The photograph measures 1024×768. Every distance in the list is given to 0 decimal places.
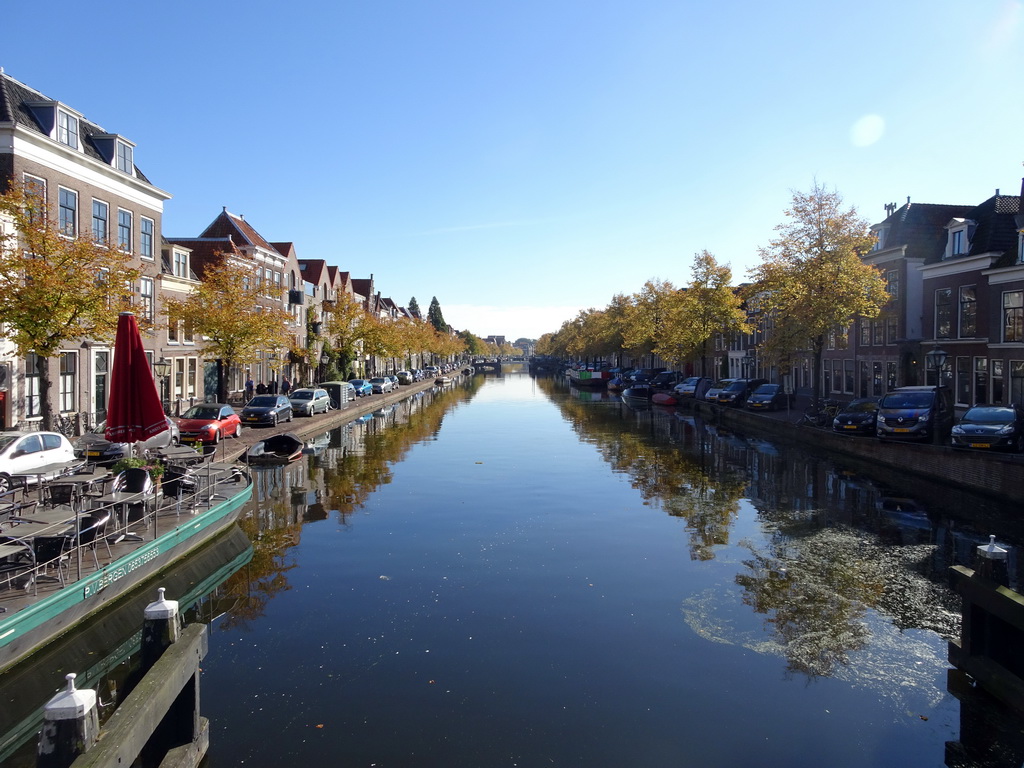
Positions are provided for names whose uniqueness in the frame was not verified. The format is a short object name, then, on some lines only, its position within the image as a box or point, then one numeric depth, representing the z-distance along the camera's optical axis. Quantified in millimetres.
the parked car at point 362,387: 57188
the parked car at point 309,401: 38344
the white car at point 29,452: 15781
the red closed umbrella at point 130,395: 13125
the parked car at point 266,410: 32500
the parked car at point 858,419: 27812
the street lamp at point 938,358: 28888
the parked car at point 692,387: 54281
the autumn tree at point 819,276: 33438
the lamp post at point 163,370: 34844
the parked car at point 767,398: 40906
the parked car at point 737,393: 45438
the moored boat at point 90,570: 8773
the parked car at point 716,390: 47912
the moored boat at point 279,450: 25766
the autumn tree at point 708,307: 56469
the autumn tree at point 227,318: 31797
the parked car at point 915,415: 24766
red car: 25328
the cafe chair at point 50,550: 10234
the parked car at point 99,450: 18766
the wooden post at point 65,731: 4895
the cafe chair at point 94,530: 10826
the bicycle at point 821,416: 31469
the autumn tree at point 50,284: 19672
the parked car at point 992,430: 21000
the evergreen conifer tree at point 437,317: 165638
